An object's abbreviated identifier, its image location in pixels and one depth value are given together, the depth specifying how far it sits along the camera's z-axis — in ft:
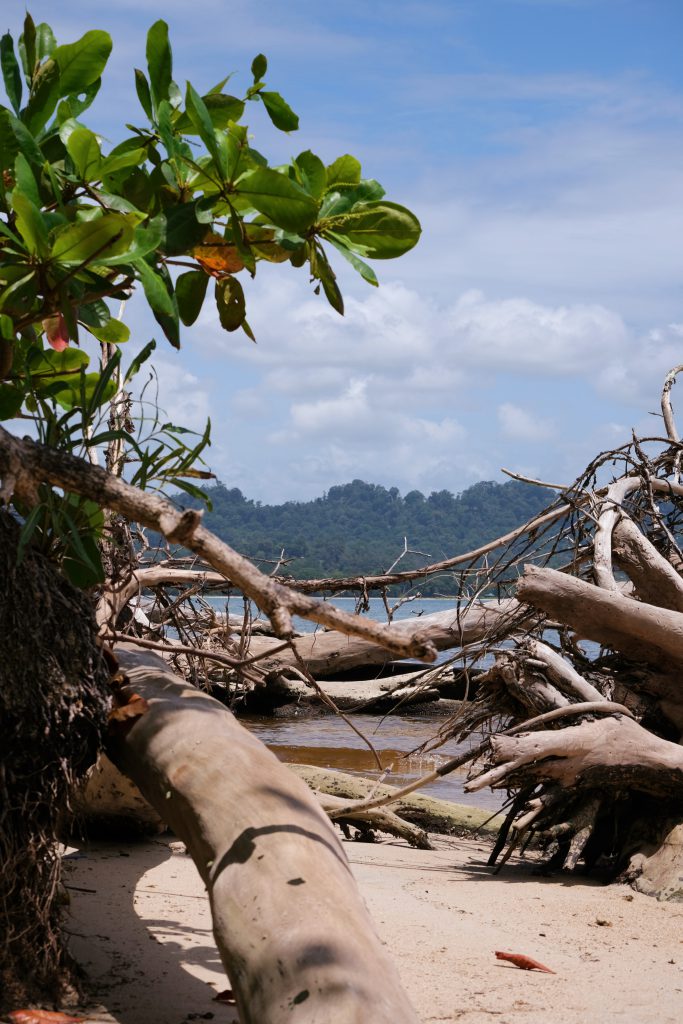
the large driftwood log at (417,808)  22.00
